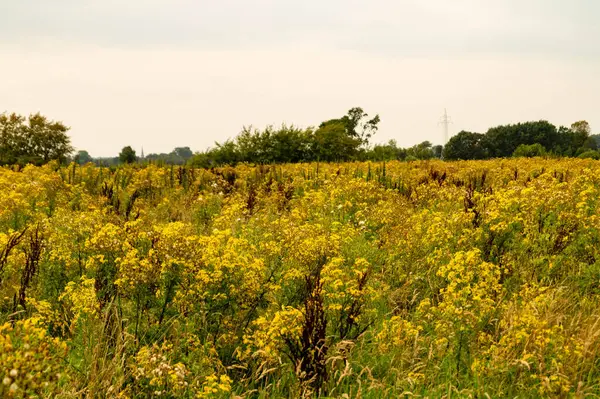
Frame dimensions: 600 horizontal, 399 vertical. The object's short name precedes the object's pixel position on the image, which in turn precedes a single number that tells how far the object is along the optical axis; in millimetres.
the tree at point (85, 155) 116562
